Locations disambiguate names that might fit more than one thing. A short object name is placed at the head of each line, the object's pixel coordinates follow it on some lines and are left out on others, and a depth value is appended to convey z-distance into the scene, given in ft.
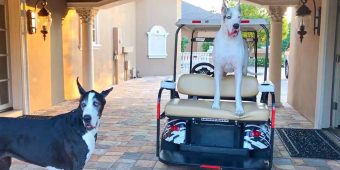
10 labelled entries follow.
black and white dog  9.48
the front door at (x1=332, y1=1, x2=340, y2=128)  19.53
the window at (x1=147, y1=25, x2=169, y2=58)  55.57
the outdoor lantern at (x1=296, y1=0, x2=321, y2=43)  21.45
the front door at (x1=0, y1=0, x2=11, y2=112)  22.80
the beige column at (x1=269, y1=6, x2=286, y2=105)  29.22
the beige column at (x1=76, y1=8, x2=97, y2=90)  31.22
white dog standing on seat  11.87
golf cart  12.05
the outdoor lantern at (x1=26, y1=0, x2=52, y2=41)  23.99
